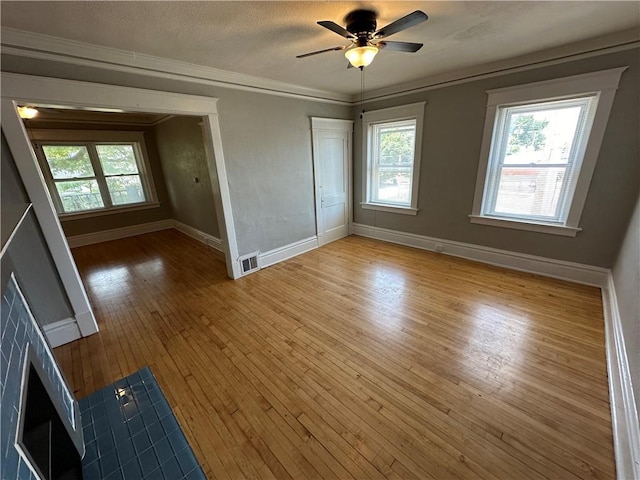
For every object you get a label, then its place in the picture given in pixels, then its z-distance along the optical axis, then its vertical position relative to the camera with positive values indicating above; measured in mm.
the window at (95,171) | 4801 -15
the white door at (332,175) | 4316 -266
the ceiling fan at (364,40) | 1891 +854
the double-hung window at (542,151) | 2697 -3
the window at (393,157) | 4055 -2
